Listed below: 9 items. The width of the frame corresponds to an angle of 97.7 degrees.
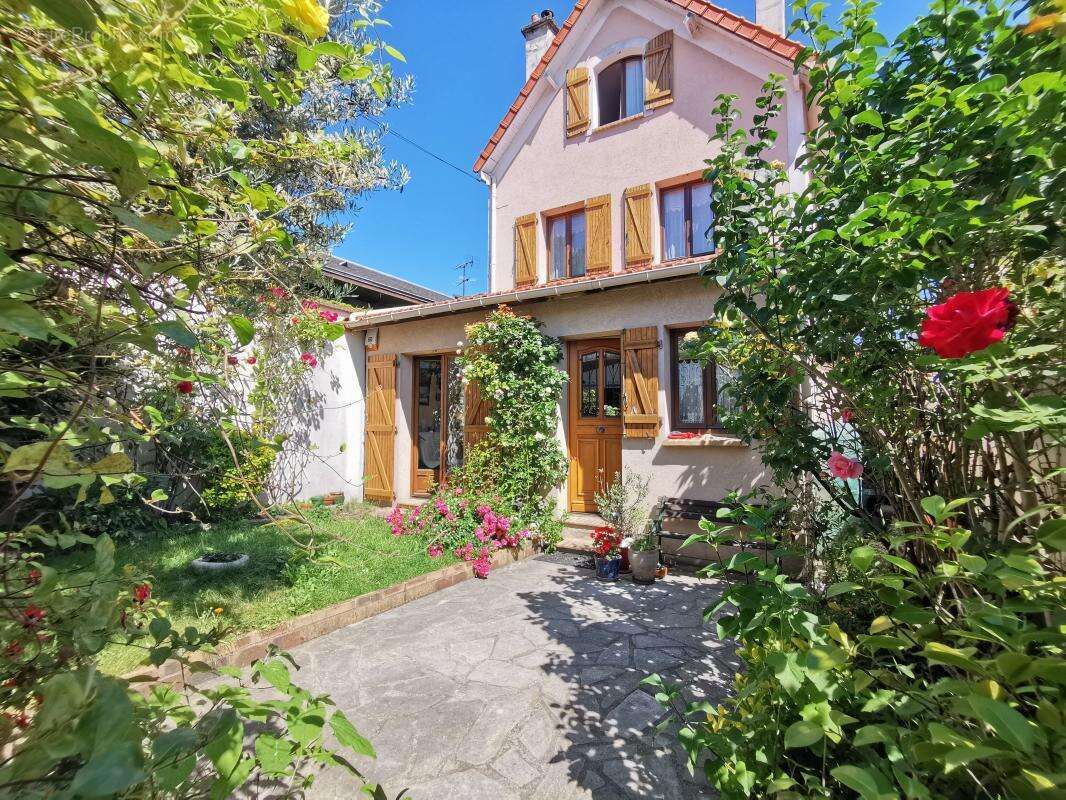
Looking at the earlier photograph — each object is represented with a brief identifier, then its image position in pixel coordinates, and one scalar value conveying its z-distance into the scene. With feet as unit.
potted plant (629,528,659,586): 16.37
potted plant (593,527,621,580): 16.88
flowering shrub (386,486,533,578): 17.81
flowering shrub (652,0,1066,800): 2.88
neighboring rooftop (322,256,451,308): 31.83
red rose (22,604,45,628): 2.97
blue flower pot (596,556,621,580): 16.85
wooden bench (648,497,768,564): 17.32
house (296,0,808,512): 19.34
